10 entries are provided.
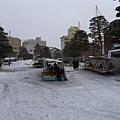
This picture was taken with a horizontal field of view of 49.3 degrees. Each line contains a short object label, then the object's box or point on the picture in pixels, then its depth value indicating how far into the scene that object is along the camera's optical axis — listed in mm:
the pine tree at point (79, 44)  29435
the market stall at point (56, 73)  11263
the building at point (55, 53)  54142
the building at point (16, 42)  69926
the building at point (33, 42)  80874
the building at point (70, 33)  62630
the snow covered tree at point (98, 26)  22847
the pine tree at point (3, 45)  25099
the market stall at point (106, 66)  13465
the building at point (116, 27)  13405
